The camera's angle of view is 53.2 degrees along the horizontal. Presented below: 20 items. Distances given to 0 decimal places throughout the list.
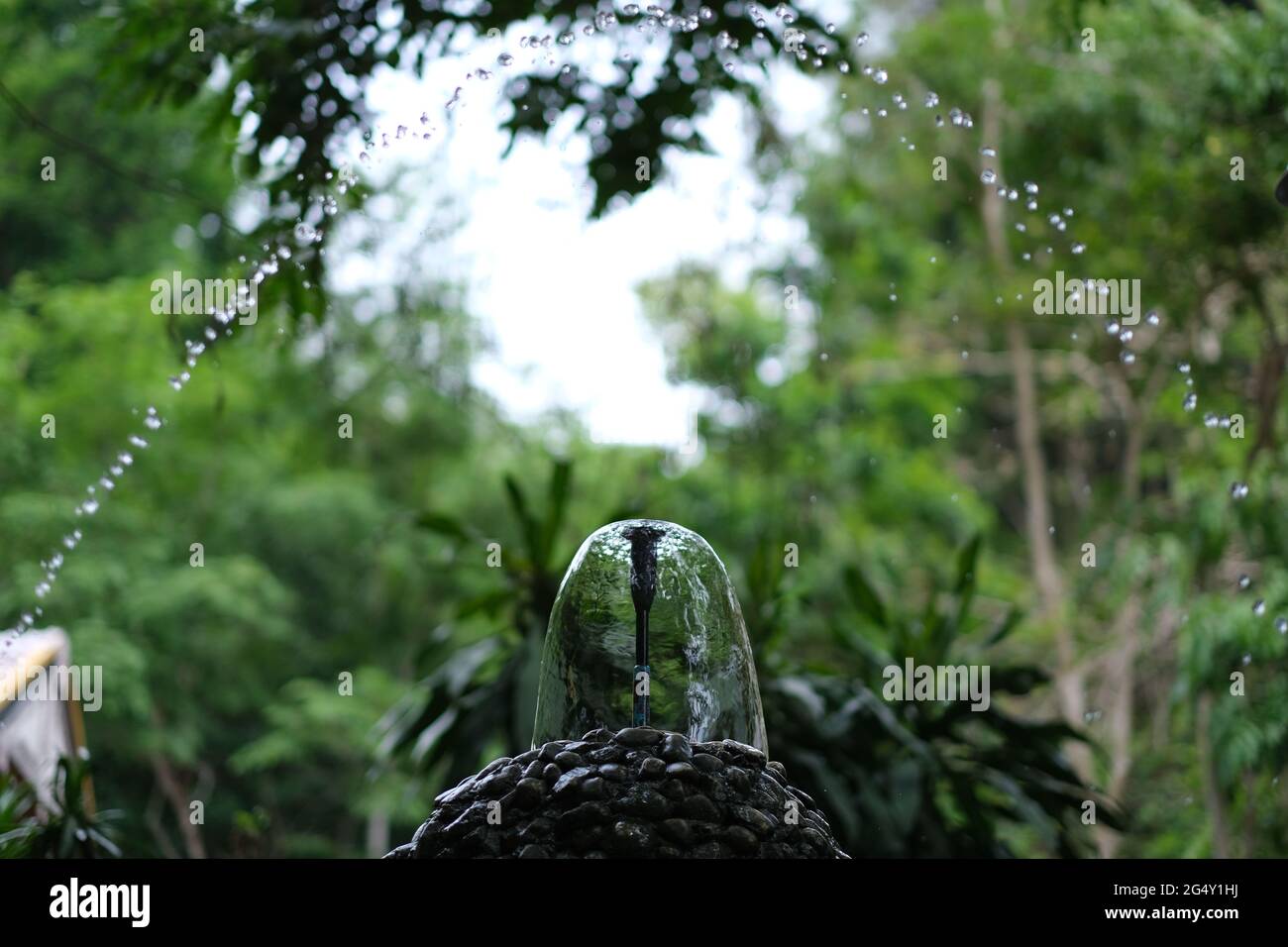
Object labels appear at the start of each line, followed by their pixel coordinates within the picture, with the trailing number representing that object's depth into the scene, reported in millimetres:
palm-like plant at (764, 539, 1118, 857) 2924
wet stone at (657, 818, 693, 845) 1289
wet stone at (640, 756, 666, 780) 1356
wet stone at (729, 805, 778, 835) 1330
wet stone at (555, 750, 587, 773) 1398
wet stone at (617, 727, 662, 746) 1423
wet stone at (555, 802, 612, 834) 1309
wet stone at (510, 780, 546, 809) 1348
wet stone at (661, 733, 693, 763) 1388
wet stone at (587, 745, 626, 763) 1398
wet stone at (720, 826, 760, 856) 1298
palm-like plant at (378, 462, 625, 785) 3078
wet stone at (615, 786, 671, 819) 1314
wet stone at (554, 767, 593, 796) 1343
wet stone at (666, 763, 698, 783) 1354
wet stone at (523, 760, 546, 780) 1382
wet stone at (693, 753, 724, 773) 1386
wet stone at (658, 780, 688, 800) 1331
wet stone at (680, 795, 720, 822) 1319
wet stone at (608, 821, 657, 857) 1276
